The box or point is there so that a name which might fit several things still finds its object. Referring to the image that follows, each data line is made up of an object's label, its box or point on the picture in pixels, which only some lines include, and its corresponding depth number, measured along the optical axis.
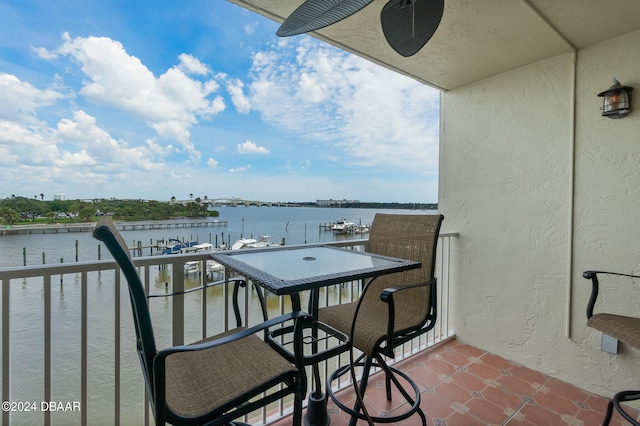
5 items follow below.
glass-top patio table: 1.13
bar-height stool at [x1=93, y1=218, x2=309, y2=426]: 0.83
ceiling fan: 1.26
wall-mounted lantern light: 1.98
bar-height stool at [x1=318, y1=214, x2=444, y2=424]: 1.50
